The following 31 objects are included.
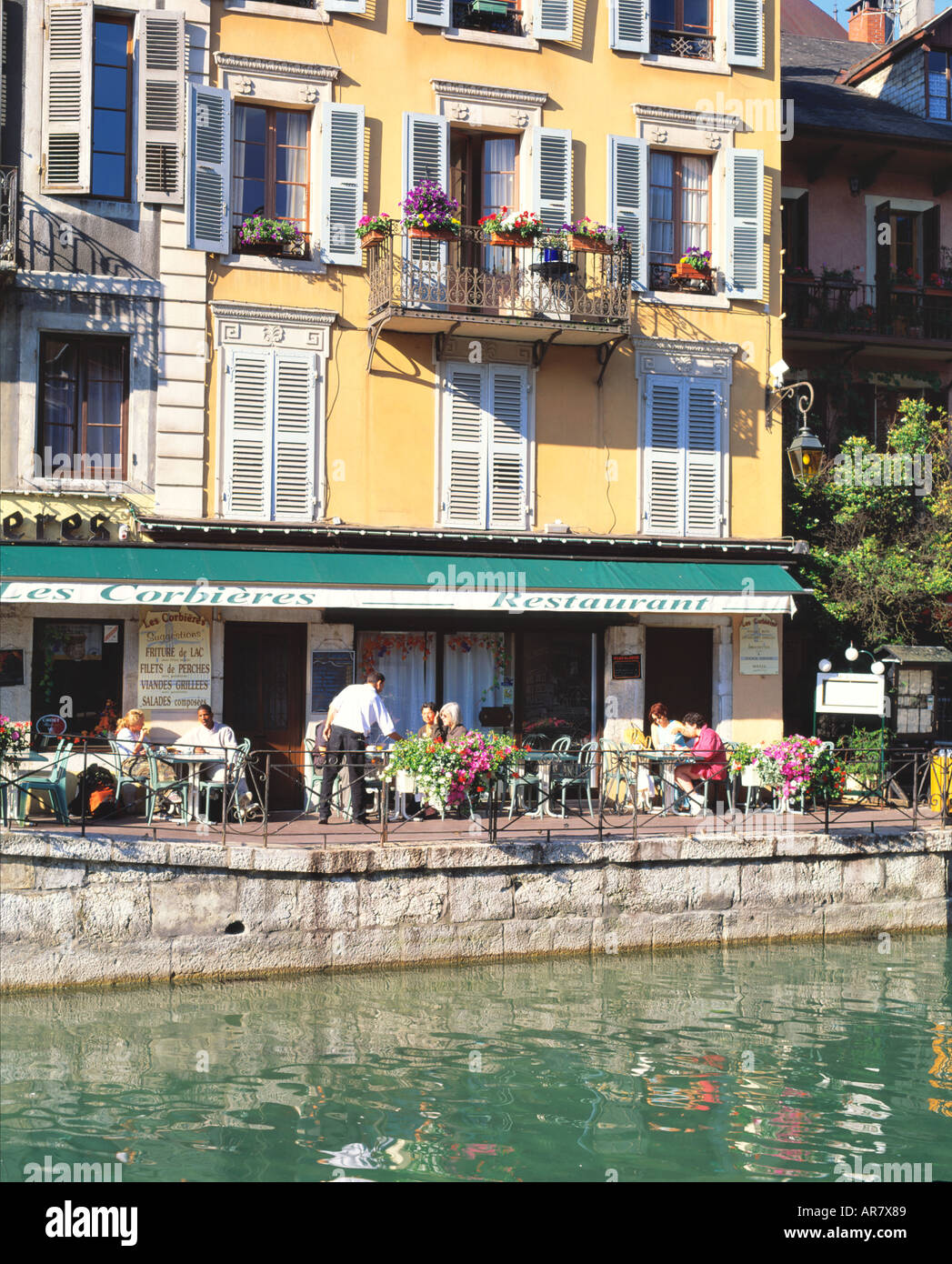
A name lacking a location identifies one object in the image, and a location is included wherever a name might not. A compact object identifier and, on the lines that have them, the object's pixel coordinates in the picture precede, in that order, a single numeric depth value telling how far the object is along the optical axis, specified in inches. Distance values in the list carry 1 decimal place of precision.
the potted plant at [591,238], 642.8
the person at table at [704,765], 575.5
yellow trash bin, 596.4
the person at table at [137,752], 534.1
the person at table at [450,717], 578.5
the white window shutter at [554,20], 657.6
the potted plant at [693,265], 681.6
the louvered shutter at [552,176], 655.8
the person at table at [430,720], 563.2
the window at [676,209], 690.2
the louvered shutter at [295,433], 620.4
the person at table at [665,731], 608.4
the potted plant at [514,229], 629.6
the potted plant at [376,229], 620.1
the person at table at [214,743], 526.9
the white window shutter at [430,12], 641.6
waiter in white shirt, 520.7
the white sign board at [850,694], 639.8
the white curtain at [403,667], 641.0
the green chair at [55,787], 470.3
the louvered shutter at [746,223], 690.2
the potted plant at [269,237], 615.8
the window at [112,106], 603.2
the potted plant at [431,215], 615.5
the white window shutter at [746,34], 694.5
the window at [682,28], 695.1
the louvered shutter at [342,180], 624.7
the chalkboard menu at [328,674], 621.9
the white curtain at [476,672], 652.1
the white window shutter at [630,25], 674.2
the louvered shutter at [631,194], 669.9
